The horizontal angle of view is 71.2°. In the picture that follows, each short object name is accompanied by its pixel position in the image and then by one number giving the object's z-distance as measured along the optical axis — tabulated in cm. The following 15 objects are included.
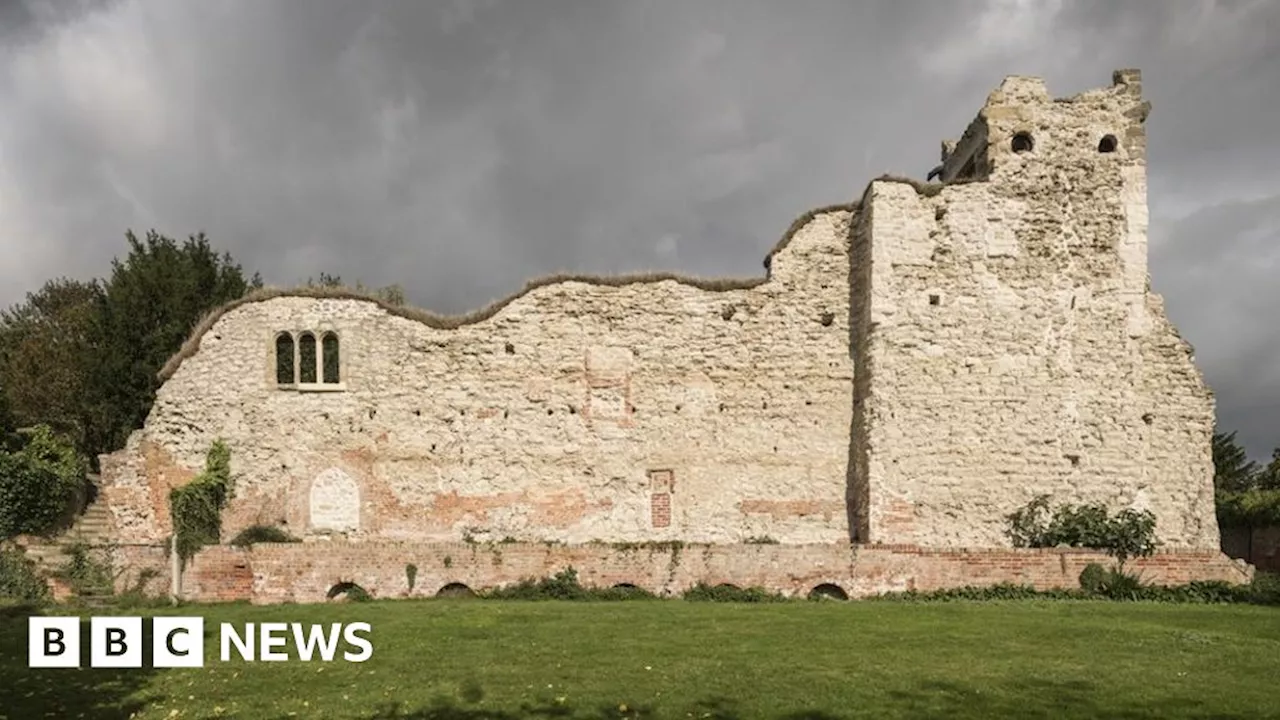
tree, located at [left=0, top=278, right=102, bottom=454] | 3142
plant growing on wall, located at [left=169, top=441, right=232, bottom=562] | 2133
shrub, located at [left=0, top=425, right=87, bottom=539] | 2094
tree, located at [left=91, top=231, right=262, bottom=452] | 2984
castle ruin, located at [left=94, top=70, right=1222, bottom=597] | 2180
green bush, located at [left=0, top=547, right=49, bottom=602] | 1783
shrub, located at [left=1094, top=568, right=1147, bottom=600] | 1723
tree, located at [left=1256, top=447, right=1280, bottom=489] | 3806
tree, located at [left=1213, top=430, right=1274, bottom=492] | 4234
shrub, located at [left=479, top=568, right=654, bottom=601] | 1753
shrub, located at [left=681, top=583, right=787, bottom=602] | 1758
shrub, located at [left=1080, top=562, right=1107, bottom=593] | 1741
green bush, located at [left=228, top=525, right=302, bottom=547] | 2047
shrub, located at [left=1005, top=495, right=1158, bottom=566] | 1912
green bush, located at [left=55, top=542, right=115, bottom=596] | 1788
